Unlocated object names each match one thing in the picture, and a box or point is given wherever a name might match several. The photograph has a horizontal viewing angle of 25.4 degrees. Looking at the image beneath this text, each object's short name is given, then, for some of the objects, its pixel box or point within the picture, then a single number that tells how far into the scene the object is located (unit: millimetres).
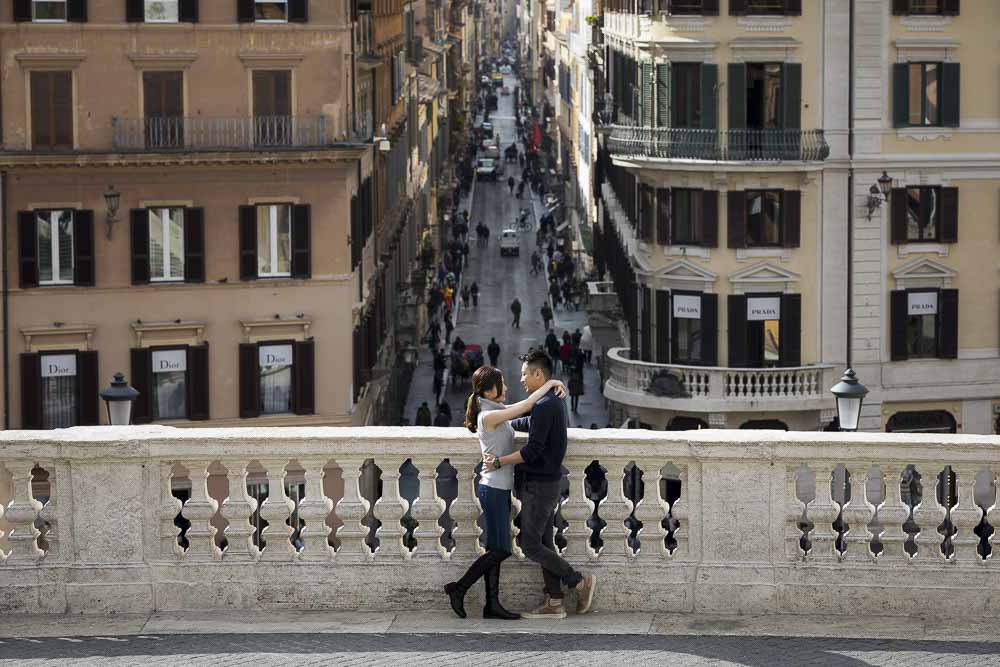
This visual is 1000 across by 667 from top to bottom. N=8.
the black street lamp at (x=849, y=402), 29156
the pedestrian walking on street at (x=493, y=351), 79250
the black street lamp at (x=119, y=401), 25828
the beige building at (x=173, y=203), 46781
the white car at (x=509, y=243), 123000
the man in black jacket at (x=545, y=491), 14406
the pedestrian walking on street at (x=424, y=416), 60531
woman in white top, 14516
